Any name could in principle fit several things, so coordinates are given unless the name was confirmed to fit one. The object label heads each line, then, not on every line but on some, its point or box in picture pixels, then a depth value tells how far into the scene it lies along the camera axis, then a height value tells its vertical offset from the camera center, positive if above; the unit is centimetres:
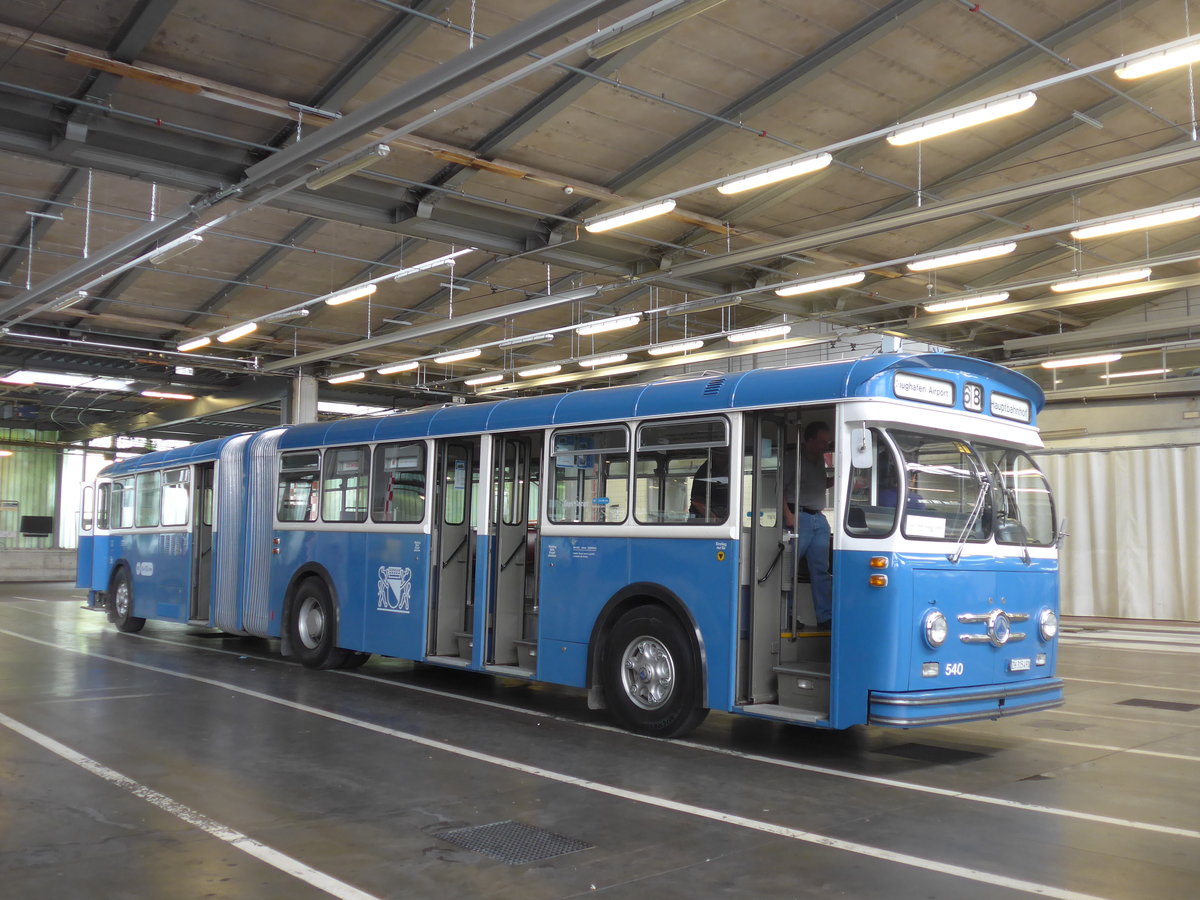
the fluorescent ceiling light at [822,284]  1656 +414
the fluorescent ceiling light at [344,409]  3221 +415
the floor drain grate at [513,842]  554 -159
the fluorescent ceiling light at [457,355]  2170 +390
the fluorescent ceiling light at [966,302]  1762 +426
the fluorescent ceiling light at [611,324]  1872 +396
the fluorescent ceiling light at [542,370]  2395 +395
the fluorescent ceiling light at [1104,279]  1574 +408
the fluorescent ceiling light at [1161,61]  909 +423
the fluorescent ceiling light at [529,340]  2108 +408
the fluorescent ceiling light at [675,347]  2146 +406
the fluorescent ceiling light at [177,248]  1391 +387
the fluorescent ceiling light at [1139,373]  2179 +367
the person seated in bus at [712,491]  848 +44
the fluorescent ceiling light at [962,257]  1479 +415
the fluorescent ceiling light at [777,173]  1179 +419
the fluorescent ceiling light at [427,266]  1605 +422
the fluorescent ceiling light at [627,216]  1331 +419
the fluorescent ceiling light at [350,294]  1733 +409
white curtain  2114 +42
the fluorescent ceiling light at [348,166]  1109 +402
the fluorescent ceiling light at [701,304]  1809 +415
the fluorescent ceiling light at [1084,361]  2072 +373
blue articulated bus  763 +0
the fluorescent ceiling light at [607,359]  2270 +400
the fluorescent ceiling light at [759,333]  1936 +393
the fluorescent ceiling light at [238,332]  1981 +395
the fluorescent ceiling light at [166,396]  2982 +413
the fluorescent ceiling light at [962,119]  1011 +417
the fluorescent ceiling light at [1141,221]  1306 +411
